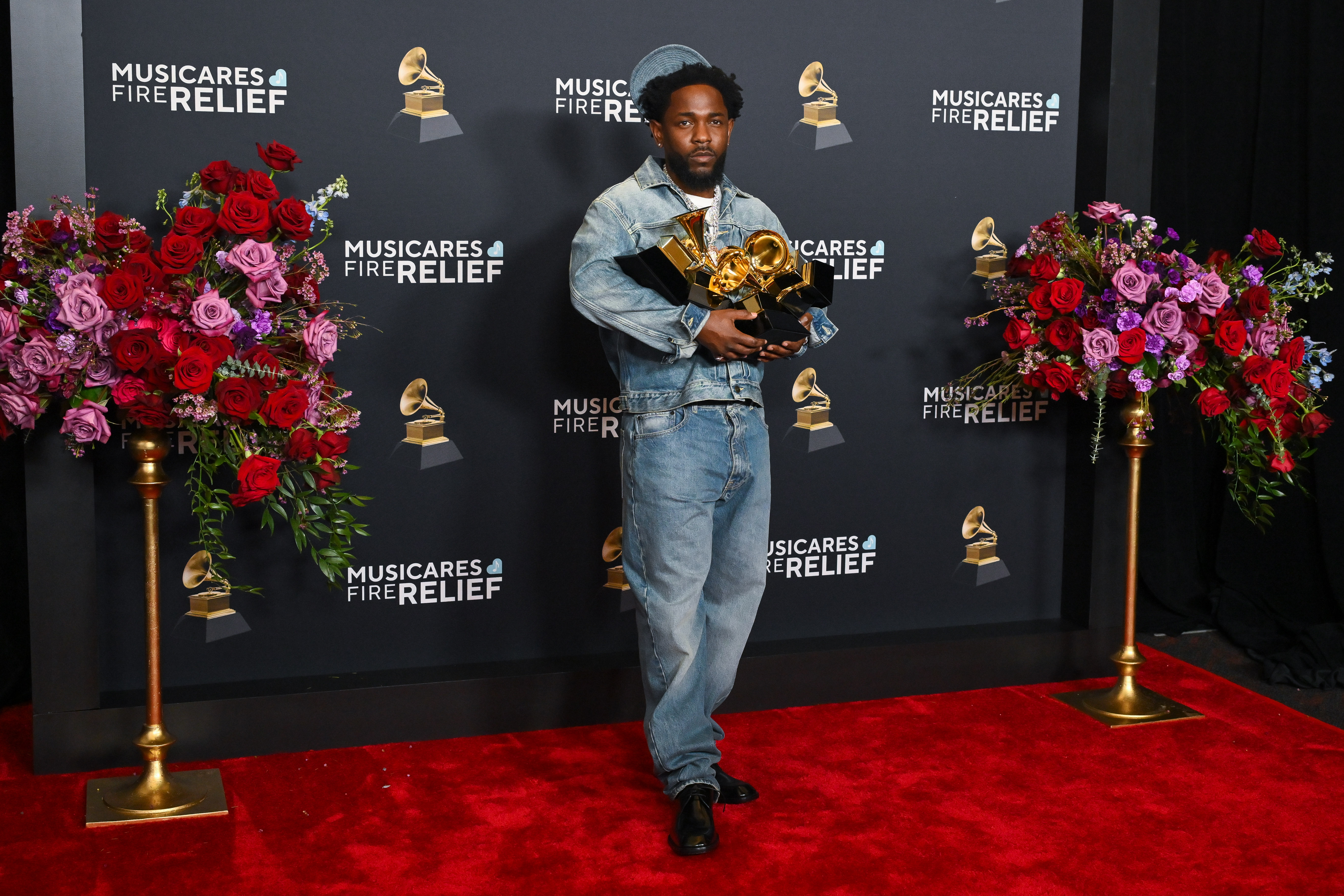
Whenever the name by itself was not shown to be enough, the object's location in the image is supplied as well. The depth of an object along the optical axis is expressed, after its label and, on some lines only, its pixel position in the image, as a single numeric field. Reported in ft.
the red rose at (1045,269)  11.57
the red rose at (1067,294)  11.33
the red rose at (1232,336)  11.12
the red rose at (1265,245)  11.44
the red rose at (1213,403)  11.37
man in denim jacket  8.87
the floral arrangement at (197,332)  8.84
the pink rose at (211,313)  8.80
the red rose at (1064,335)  11.50
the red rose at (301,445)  9.46
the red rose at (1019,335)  11.68
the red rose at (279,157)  9.58
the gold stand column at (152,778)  9.45
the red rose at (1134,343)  11.18
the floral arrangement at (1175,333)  11.20
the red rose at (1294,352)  11.37
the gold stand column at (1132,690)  11.99
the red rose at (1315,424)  11.55
